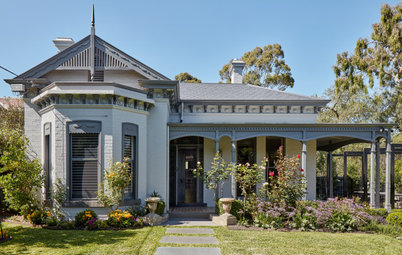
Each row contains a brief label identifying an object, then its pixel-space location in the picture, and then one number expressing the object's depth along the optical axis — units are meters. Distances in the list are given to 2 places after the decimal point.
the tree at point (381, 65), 18.00
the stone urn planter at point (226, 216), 8.74
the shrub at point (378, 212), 9.09
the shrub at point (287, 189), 8.87
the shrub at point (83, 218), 8.14
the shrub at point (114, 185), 8.30
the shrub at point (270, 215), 8.41
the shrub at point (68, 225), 8.01
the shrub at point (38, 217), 8.34
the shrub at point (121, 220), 8.16
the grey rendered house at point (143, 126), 8.73
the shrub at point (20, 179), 8.43
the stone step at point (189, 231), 7.92
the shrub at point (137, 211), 8.87
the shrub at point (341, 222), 8.21
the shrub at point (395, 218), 8.51
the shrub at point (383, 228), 8.02
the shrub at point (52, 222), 8.19
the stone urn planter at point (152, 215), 8.71
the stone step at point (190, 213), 10.17
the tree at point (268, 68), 31.19
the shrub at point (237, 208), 9.04
